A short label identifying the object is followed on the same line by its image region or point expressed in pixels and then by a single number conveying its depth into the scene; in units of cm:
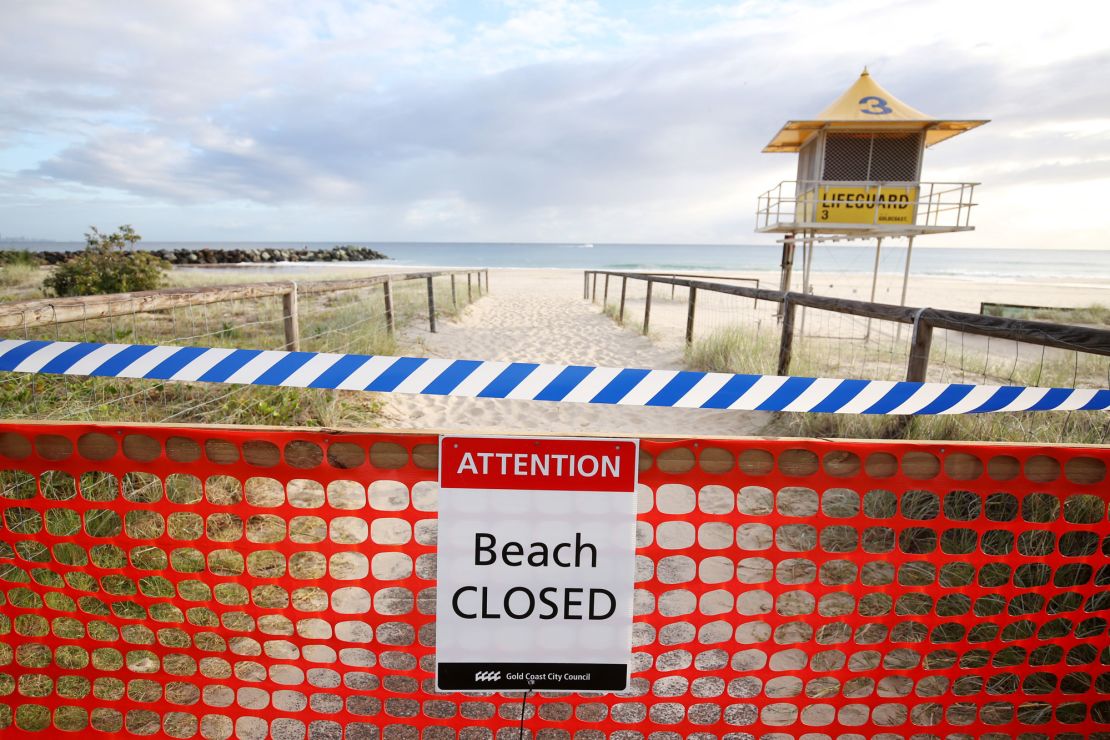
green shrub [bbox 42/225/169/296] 1132
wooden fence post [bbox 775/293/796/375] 675
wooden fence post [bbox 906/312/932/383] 457
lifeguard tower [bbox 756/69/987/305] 1795
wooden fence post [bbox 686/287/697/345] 1009
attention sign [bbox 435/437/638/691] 168
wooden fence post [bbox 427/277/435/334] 1191
